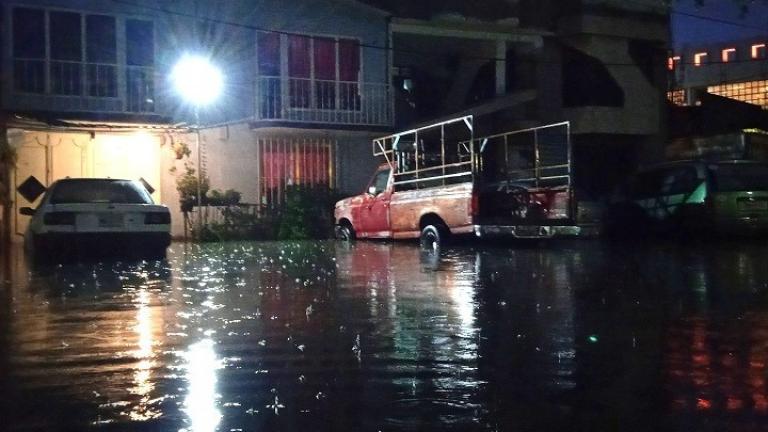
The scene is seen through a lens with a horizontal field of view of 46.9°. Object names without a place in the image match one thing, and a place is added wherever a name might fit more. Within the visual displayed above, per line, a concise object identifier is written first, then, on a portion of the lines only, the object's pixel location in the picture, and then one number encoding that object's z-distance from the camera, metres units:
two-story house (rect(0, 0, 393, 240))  20.30
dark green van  16.50
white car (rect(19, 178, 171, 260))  14.14
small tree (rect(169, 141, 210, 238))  21.53
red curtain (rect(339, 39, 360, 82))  23.61
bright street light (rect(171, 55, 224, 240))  20.53
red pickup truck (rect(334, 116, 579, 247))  16.03
